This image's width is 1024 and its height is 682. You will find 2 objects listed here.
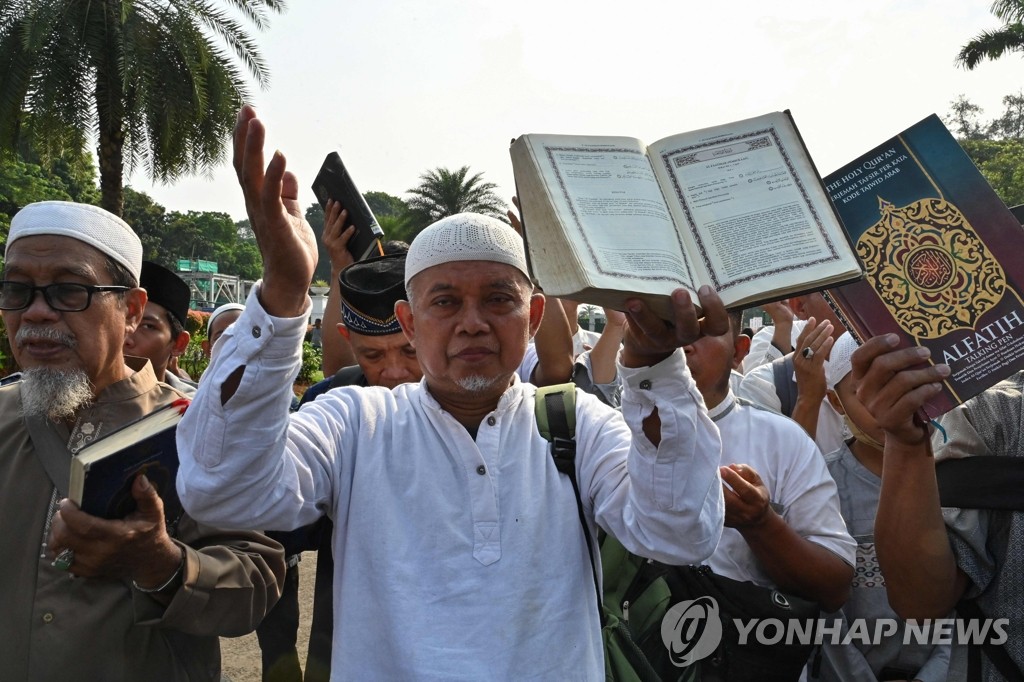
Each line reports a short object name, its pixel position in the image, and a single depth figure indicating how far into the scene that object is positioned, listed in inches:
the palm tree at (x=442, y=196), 1604.3
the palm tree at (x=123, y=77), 484.1
